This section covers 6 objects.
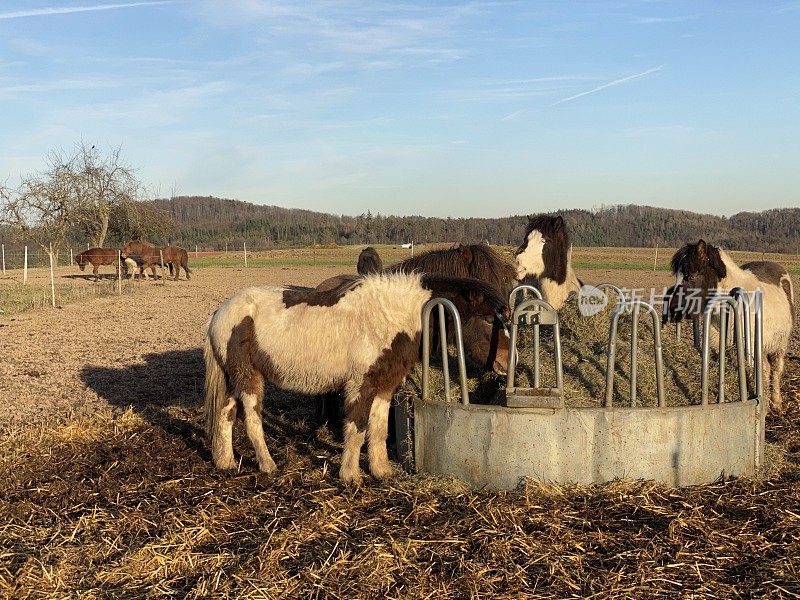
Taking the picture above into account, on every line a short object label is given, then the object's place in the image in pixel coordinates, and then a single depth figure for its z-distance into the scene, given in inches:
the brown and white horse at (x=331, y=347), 208.7
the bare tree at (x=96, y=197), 1337.4
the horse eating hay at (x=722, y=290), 269.7
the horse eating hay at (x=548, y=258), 289.0
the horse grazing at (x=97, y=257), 1253.7
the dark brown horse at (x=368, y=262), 332.8
